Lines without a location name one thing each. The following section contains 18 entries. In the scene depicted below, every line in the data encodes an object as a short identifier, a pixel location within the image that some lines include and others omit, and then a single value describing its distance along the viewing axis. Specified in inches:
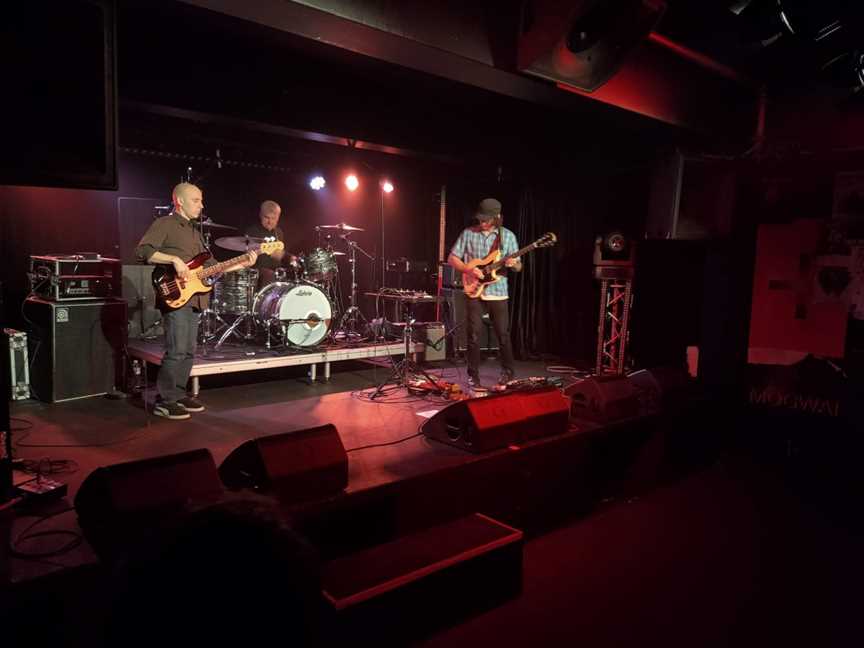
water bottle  239.1
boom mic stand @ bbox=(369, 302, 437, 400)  243.7
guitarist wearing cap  244.7
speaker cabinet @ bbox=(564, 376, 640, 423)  175.9
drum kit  272.5
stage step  96.3
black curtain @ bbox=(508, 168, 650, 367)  337.4
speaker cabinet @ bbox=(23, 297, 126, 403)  224.5
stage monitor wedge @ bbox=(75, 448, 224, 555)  91.1
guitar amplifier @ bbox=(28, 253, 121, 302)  234.5
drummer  310.0
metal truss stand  289.6
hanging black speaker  155.3
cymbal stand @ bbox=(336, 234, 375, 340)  338.0
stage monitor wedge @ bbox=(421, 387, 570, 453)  148.5
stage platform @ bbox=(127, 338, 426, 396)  239.6
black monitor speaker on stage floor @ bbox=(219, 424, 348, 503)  111.7
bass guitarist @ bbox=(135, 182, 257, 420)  193.5
